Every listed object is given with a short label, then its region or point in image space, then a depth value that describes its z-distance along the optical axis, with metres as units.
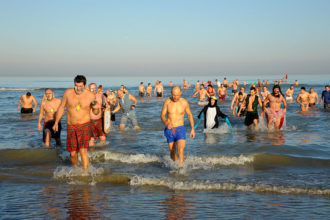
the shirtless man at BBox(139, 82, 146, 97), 38.68
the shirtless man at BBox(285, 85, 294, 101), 28.24
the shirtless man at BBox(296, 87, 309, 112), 20.69
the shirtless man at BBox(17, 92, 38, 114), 20.44
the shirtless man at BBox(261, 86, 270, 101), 23.78
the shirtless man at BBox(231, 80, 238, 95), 38.25
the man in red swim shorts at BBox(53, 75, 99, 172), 6.98
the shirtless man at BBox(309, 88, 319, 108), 21.41
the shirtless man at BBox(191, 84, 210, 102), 27.16
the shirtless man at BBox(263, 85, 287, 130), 12.29
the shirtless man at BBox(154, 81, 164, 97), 37.16
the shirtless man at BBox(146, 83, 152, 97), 39.41
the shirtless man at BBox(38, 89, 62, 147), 9.70
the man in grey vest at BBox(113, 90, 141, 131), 12.84
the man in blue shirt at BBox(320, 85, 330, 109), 20.02
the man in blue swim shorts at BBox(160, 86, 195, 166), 7.67
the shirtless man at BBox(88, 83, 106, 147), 9.96
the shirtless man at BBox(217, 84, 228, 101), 30.38
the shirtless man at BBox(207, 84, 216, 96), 18.17
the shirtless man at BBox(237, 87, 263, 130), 13.06
